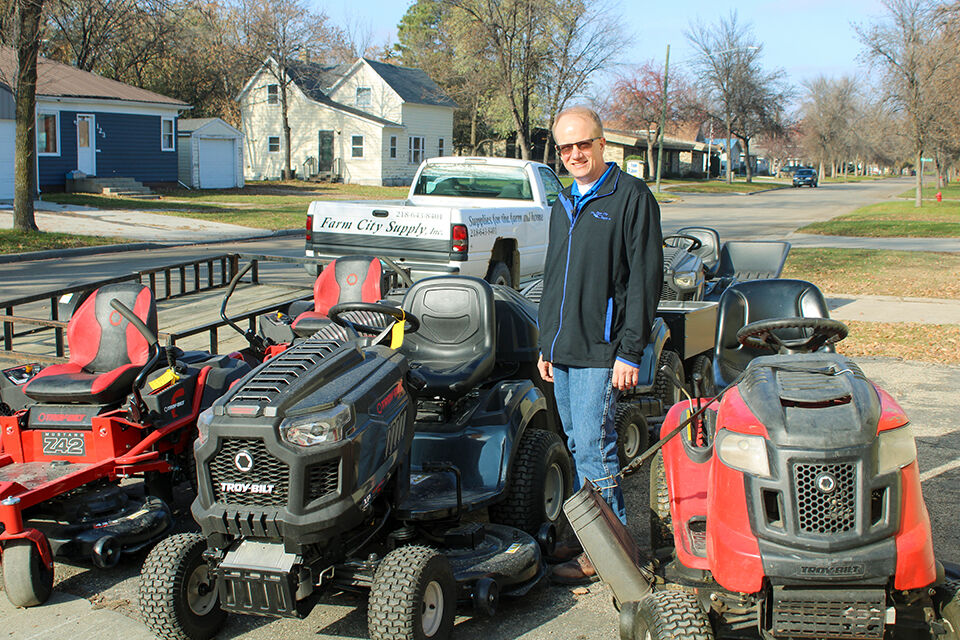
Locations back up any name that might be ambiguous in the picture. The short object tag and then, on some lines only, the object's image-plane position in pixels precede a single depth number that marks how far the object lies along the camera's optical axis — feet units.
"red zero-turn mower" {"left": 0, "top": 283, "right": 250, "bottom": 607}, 14.20
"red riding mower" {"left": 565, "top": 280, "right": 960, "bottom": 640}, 9.10
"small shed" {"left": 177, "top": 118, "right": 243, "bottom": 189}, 123.75
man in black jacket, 12.87
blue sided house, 101.55
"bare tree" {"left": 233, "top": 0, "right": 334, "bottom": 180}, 155.33
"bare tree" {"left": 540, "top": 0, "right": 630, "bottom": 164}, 146.30
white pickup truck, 34.37
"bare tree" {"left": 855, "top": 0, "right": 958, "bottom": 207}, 114.32
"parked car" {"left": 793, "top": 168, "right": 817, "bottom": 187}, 249.55
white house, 154.61
